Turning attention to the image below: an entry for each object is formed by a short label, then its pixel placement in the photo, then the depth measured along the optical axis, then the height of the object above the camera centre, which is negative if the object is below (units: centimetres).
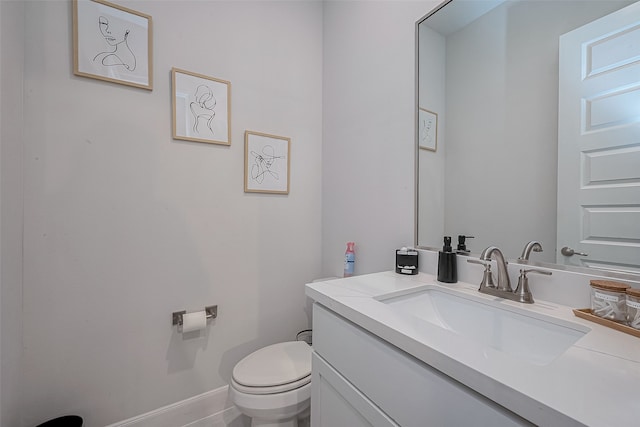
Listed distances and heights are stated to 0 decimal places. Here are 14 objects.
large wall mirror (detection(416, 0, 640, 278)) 64 +25
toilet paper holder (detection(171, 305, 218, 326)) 125 -55
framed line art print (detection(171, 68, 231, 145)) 124 +51
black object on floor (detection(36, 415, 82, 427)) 98 -85
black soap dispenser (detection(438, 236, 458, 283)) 93 -22
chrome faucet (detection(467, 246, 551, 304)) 73 -23
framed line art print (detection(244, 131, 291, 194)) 144 +27
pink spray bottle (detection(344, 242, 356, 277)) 143 -30
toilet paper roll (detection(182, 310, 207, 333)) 122 -56
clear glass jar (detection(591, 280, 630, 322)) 57 -21
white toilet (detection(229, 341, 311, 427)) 97 -72
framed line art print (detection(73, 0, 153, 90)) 105 +72
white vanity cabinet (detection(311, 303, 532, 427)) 43 -39
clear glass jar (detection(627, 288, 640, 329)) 54 -21
